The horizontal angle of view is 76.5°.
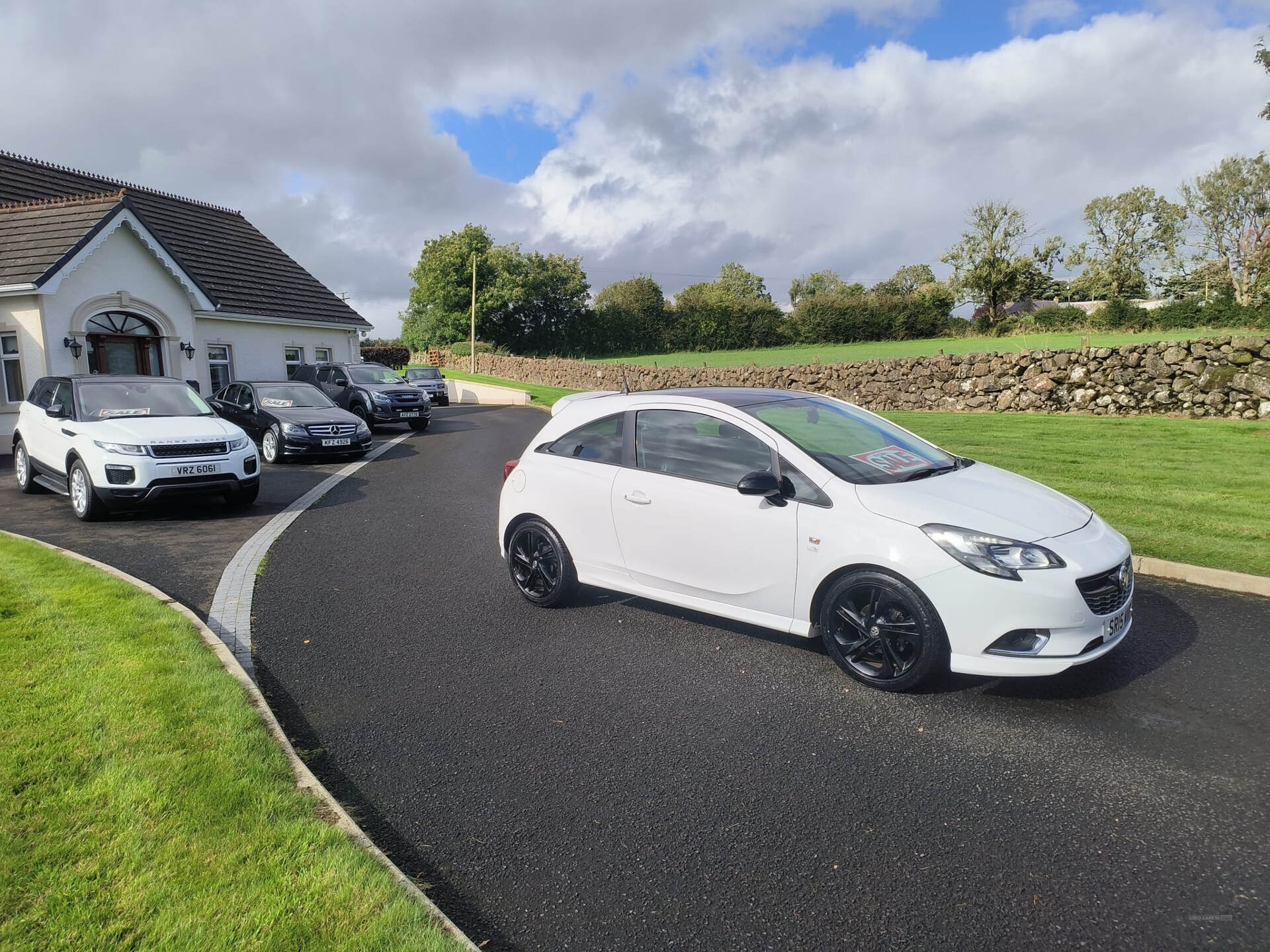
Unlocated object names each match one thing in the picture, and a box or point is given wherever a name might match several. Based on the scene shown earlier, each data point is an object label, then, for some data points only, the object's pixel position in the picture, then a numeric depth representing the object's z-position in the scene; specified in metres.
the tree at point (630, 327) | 74.81
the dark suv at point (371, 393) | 22.31
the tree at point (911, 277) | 105.44
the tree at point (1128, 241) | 68.31
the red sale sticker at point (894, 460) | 5.14
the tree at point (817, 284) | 118.62
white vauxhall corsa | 4.24
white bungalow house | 17.52
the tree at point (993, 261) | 66.50
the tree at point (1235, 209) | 59.19
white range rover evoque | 9.80
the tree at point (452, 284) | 70.25
